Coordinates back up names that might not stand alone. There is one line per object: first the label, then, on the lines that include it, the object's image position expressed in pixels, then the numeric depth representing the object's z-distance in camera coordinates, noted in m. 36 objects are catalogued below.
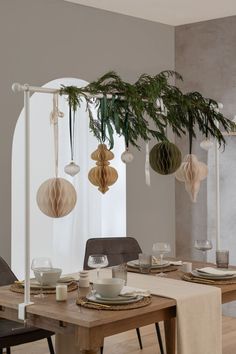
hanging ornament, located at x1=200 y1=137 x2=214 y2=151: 3.54
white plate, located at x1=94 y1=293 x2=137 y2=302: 2.84
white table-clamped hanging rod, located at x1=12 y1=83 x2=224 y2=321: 2.84
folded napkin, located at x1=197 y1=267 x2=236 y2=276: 3.48
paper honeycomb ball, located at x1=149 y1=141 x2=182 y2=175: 3.31
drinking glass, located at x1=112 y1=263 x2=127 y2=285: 3.16
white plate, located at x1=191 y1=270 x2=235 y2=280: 3.41
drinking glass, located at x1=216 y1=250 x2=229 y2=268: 3.74
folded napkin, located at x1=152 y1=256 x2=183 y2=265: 3.82
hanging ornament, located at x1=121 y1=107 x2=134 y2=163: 3.20
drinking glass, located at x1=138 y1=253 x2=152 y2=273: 3.60
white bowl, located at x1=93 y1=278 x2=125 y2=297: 2.84
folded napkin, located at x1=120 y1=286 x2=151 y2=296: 2.94
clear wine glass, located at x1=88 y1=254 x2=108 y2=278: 3.21
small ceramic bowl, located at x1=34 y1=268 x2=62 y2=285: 3.11
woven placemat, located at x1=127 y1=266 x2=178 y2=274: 3.71
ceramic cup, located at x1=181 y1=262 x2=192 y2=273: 3.66
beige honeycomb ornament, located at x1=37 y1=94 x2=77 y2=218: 2.88
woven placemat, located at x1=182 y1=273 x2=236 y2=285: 3.35
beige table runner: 2.96
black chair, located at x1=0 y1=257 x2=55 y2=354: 3.29
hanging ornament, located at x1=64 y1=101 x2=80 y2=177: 3.02
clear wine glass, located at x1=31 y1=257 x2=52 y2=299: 3.14
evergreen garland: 3.08
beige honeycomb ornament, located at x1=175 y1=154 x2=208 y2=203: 3.51
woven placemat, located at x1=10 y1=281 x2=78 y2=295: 3.11
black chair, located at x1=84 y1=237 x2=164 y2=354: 4.39
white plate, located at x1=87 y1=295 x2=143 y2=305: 2.81
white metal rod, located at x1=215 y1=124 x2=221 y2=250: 3.86
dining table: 2.61
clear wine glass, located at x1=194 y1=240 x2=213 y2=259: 3.80
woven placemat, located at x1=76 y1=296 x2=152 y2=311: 2.76
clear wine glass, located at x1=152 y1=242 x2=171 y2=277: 3.74
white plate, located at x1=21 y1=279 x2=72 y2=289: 3.14
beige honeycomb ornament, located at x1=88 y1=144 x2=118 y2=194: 3.24
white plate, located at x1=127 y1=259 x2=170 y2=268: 3.75
